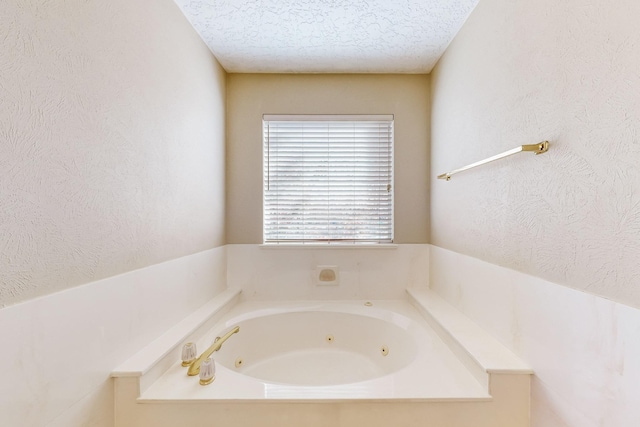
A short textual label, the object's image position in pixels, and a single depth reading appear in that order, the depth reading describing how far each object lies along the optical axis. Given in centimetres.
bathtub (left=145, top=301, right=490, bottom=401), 121
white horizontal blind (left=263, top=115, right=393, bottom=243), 211
